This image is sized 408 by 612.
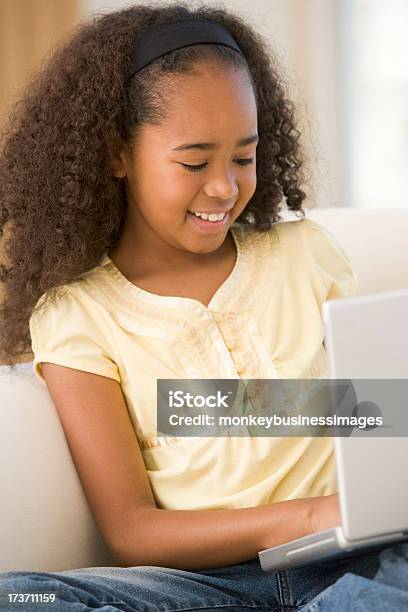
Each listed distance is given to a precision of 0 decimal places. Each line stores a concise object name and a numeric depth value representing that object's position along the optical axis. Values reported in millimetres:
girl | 1659
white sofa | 1667
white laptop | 1402
